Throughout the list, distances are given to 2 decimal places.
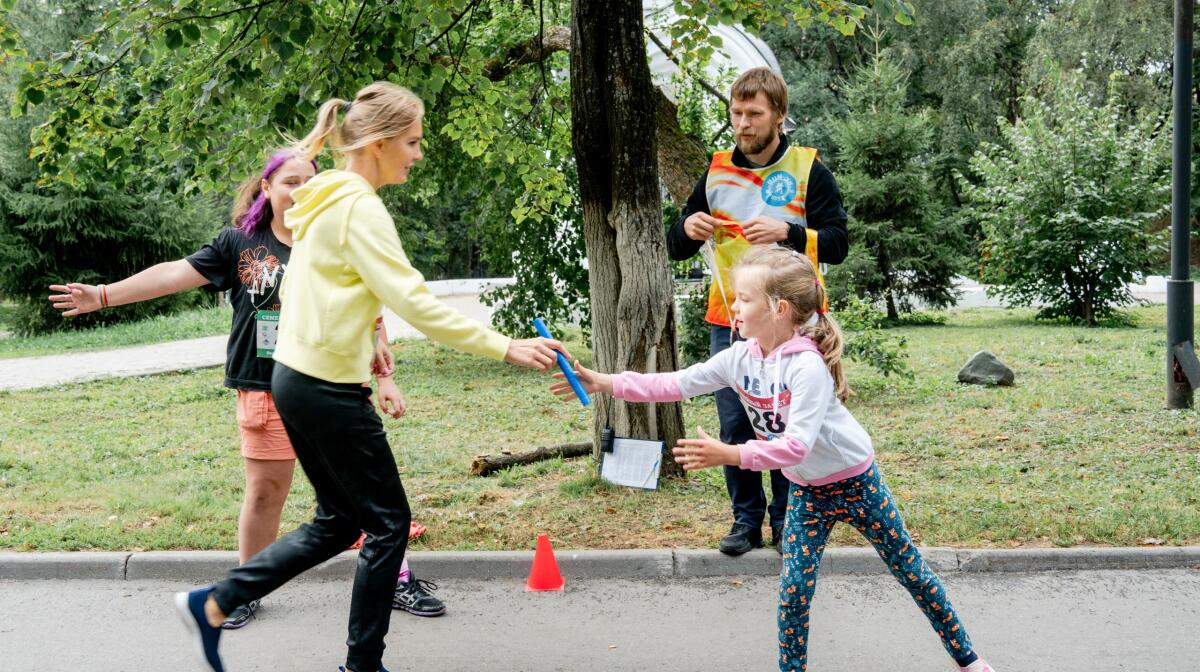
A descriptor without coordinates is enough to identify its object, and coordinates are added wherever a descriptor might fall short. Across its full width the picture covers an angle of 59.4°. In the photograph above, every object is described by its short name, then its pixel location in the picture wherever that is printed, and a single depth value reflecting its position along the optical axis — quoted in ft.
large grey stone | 34.27
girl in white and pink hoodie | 10.91
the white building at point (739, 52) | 66.03
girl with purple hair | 13.67
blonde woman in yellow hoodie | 10.43
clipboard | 16.81
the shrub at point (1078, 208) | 55.36
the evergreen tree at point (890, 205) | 65.31
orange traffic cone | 15.80
